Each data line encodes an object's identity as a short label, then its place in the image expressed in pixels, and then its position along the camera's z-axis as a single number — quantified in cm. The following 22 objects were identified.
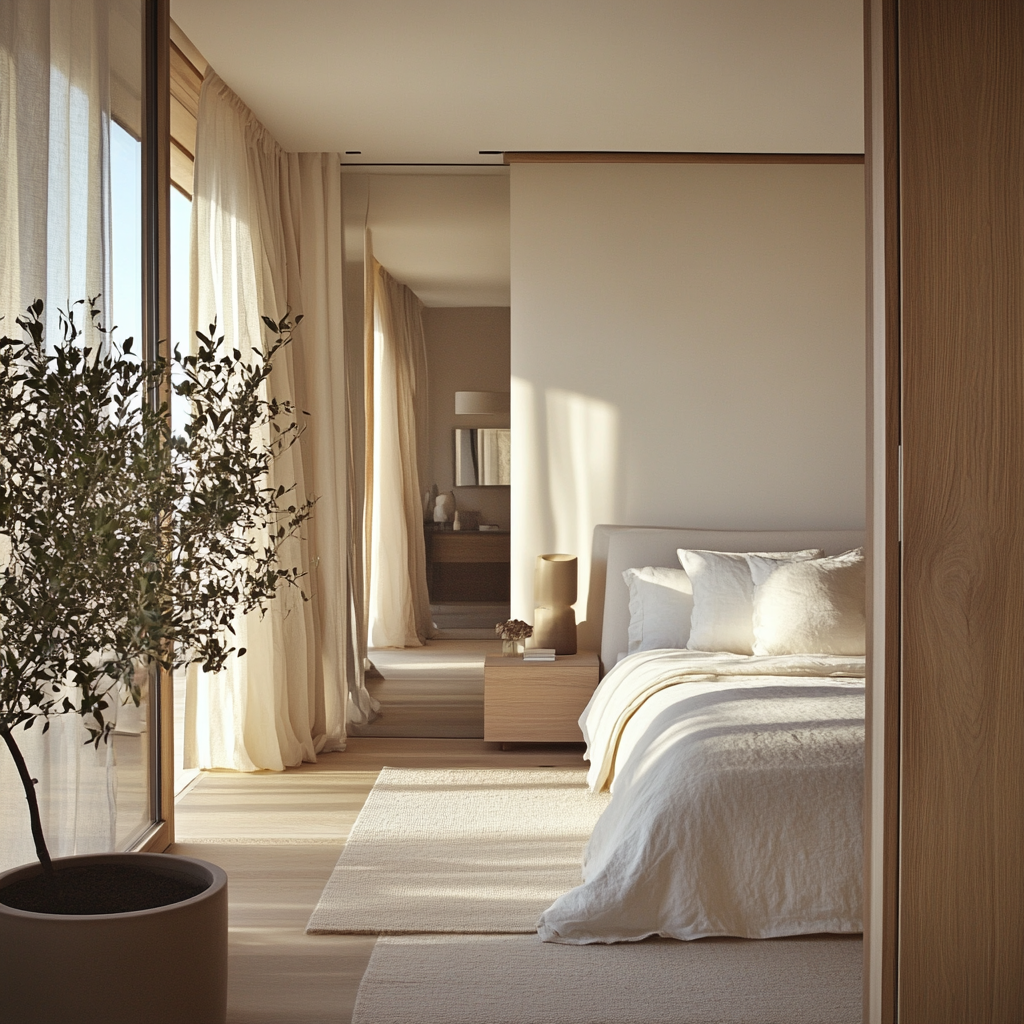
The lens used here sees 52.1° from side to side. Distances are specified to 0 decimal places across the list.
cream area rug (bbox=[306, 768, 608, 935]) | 290
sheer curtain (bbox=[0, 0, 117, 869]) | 222
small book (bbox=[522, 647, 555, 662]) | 465
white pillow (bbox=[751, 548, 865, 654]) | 402
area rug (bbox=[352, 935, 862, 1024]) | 236
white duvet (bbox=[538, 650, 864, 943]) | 271
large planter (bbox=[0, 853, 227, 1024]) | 180
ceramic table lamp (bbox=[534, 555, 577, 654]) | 475
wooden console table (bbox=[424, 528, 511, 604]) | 510
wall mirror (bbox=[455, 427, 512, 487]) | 509
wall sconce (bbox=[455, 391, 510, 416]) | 508
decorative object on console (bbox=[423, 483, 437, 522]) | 511
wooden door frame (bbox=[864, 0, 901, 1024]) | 165
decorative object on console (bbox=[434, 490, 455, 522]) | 509
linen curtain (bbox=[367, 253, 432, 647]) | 511
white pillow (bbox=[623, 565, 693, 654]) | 446
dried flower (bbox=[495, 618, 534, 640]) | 478
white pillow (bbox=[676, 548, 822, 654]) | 421
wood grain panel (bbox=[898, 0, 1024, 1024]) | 163
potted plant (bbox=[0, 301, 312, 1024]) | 170
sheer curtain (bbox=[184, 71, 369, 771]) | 406
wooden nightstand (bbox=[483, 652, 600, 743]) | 459
